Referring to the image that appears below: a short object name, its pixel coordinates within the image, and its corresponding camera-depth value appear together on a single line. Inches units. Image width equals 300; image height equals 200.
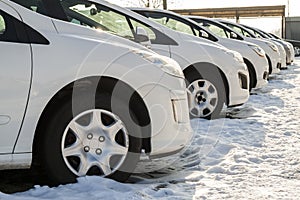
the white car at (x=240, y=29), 449.9
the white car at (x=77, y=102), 121.1
